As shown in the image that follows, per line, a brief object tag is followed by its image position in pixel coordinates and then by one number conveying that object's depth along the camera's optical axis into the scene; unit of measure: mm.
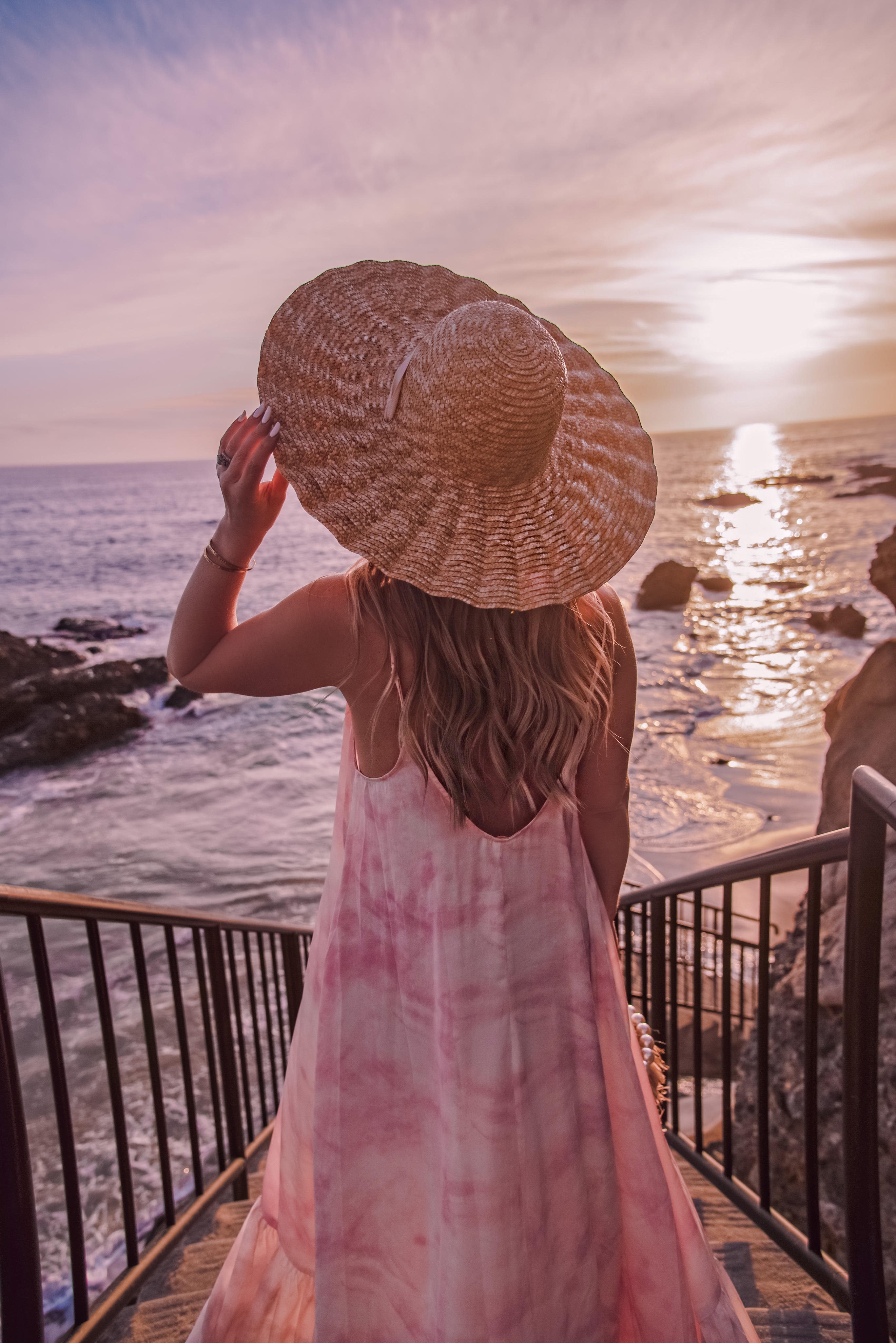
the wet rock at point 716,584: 27844
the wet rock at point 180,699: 18688
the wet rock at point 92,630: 25375
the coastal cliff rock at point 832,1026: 2646
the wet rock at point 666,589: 25797
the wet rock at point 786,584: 27703
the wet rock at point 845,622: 20297
